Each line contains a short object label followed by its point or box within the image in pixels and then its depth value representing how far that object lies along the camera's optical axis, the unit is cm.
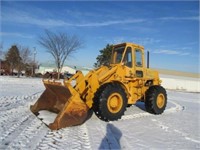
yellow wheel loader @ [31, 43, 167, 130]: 417
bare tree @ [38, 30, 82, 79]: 2619
